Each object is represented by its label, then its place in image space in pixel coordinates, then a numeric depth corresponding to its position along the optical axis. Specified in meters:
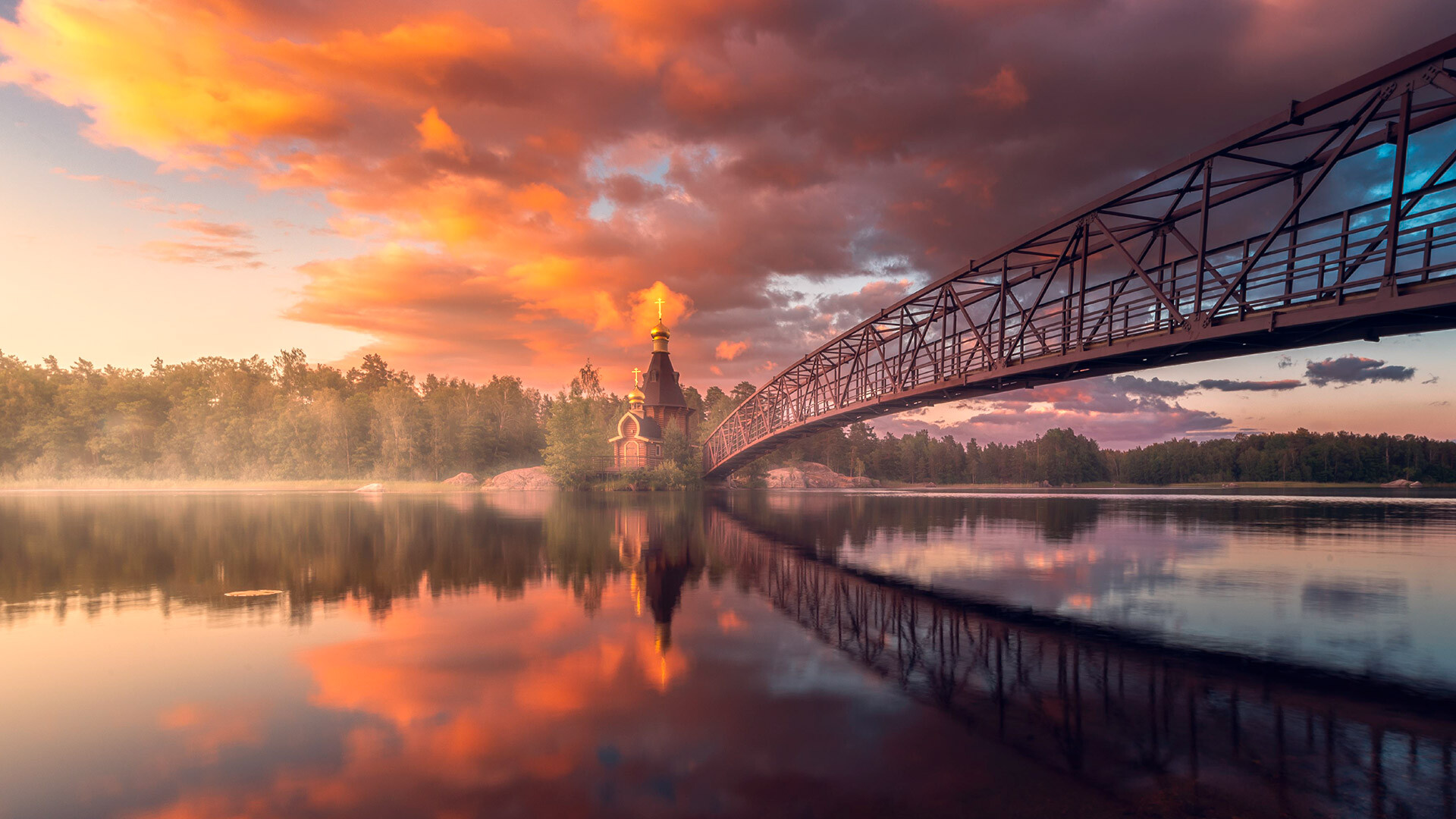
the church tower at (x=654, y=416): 83.56
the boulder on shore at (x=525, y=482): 81.81
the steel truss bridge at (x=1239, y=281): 13.41
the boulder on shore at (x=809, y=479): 104.56
